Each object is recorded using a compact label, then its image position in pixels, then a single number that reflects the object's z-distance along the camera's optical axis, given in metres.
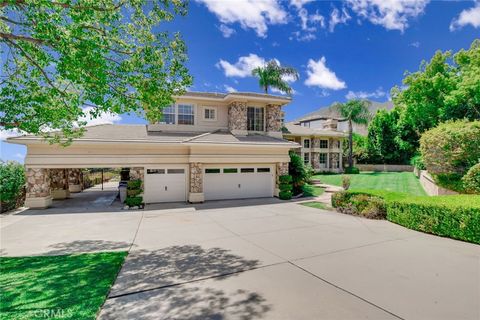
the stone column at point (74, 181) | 20.51
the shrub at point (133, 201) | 13.88
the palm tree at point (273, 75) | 24.45
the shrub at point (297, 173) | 18.08
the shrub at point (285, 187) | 16.55
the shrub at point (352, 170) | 31.51
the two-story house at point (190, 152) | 13.60
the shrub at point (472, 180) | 11.09
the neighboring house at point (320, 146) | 31.22
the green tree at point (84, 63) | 5.23
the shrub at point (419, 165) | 22.58
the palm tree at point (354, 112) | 32.25
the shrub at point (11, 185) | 12.75
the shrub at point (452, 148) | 12.10
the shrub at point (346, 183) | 15.74
